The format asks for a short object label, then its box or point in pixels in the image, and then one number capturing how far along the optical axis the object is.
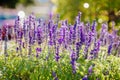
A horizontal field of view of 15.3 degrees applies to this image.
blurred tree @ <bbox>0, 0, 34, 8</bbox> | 44.94
